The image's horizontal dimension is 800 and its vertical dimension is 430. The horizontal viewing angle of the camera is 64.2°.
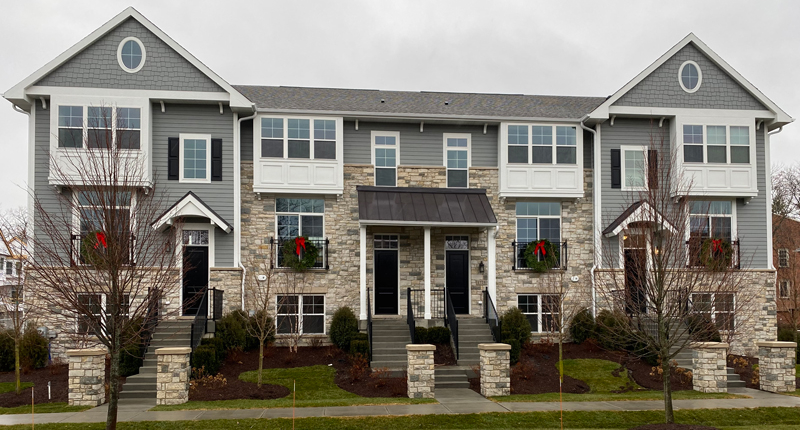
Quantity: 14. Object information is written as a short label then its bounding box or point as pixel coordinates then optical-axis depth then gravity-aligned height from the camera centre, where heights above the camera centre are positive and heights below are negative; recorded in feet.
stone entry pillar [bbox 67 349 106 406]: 44.80 -9.07
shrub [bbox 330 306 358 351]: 59.82 -7.71
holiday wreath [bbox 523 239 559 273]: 67.36 -1.04
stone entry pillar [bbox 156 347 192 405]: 44.83 -9.12
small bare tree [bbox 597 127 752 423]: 39.32 -1.88
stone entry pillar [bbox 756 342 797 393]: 52.39 -10.11
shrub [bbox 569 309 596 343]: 65.36 -8.40
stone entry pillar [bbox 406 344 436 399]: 47.60 -9.50
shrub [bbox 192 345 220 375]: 50.80 -8.95
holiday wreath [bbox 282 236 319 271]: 64.13 -0.67
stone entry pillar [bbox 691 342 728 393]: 51.13 -10.02
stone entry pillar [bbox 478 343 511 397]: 48.98 -9.59
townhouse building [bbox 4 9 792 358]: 62.44 +7.71
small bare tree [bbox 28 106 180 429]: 34.47 -0.94
